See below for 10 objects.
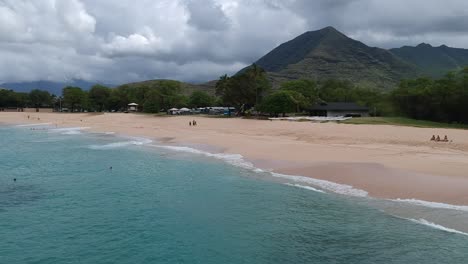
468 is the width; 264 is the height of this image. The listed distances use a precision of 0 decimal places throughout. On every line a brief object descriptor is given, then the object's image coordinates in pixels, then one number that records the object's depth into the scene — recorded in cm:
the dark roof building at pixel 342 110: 9119
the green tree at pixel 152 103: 11981
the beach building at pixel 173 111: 11501
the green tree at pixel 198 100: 12838
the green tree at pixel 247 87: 9688
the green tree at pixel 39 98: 16962
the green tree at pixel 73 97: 14725
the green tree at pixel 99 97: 14725
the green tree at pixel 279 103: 8488
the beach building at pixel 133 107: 13530
